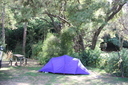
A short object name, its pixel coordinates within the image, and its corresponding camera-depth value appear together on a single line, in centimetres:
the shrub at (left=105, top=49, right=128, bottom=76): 848
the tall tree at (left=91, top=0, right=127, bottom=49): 1167
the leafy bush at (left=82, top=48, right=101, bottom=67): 1260
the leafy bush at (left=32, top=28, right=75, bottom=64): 1245
